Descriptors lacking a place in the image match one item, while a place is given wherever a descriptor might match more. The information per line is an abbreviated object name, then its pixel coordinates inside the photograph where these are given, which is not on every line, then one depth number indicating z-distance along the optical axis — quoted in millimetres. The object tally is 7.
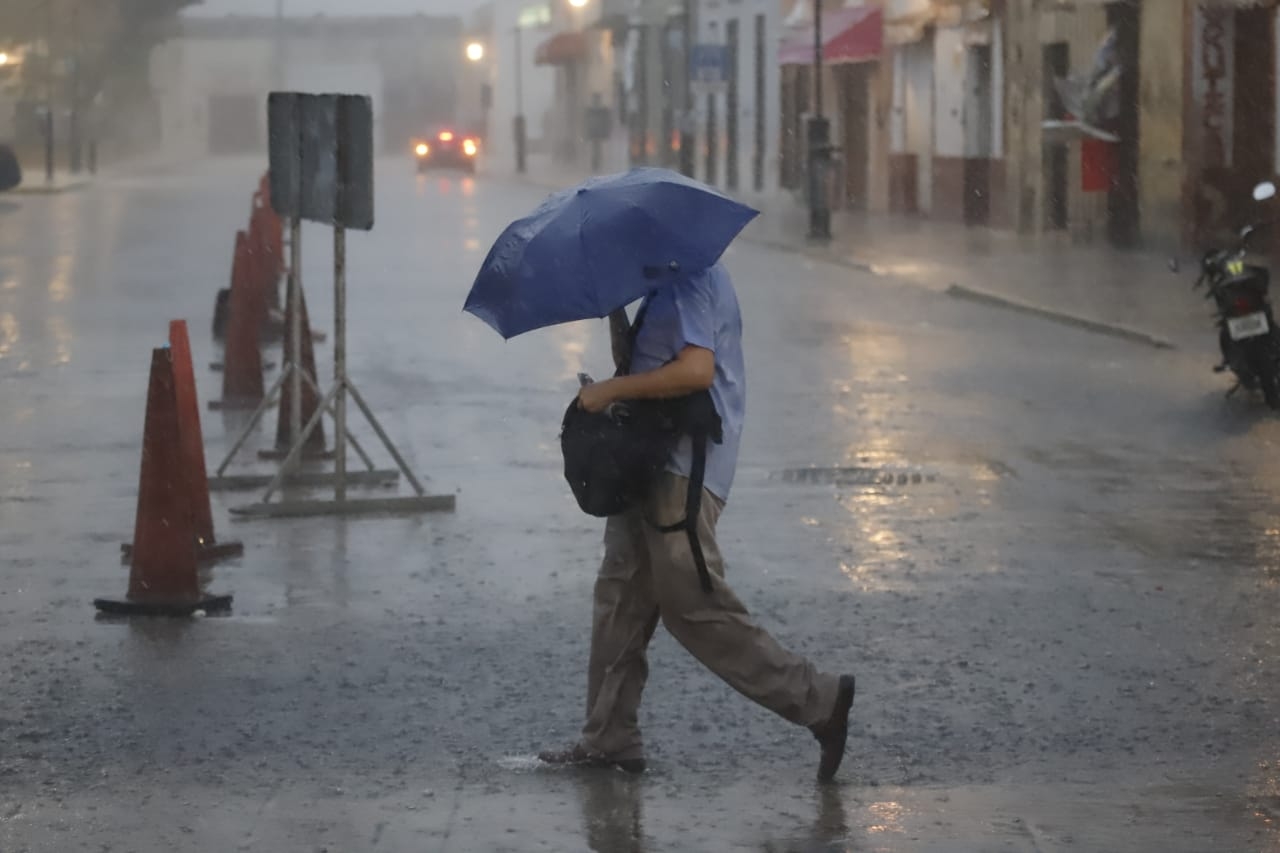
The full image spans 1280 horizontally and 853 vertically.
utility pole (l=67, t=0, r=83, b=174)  62125
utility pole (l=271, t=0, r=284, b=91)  124062
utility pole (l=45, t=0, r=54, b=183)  54156
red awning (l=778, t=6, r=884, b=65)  42750
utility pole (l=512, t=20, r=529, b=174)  71250
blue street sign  42719
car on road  72250
